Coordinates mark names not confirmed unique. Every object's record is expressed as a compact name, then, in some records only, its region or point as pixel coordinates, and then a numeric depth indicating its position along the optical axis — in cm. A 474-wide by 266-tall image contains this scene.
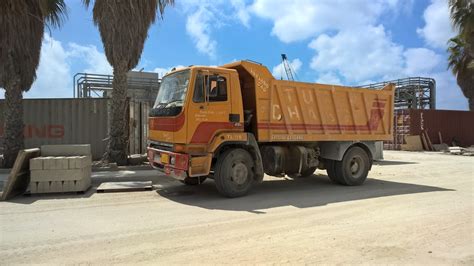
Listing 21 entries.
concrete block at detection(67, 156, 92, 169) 950
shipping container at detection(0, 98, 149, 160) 1587
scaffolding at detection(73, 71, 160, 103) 2667
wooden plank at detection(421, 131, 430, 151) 2844
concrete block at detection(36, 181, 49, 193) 934
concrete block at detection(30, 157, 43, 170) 927
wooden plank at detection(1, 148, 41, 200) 883
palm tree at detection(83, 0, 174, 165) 1358
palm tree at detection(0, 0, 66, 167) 1273
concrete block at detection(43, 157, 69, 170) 938
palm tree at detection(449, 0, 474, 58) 2533
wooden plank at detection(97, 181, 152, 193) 992
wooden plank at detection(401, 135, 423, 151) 2809
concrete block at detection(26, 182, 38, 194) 931
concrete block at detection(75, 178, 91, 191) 957
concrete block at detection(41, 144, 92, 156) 1012
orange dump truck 884
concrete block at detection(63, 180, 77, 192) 950
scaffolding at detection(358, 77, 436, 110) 3594
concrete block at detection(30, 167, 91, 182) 930
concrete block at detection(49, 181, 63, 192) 942
